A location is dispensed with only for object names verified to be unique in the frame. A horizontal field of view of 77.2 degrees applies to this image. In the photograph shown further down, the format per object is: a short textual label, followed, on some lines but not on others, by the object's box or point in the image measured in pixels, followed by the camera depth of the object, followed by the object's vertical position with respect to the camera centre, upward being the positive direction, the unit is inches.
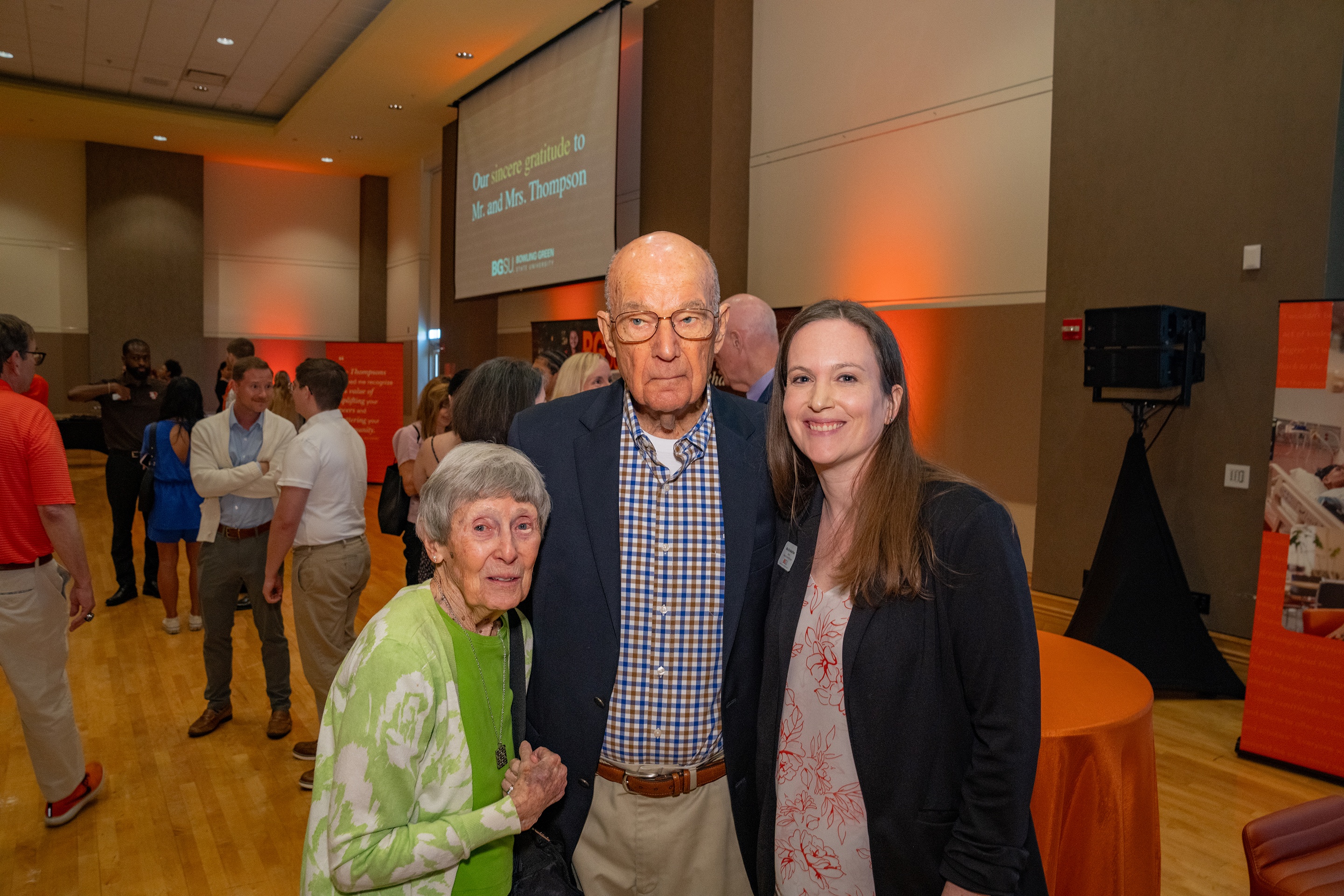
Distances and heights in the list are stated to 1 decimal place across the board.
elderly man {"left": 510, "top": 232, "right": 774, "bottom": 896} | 62.0 -17.5
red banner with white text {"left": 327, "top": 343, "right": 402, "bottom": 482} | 515.5 -1.0
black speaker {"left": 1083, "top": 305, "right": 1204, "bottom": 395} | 171.8 +11.6
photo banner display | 144.5 -27.7
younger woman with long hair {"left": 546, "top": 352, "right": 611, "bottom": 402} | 162.9 +3.2
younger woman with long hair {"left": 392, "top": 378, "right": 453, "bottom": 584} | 145.0 -9.5
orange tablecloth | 77.5 -37.4
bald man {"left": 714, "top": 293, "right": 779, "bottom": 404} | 149.0 +8.6
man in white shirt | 137.3 -25.5
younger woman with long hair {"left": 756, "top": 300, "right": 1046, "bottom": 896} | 50.3 -16.8
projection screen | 302.2 +90.1
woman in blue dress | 207.2 -25.0
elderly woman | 52.0 -21.7
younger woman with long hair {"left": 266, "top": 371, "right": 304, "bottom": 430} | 224.7 -3.7
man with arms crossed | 155.9 -25.2
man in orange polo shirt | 115.6 -24.3
